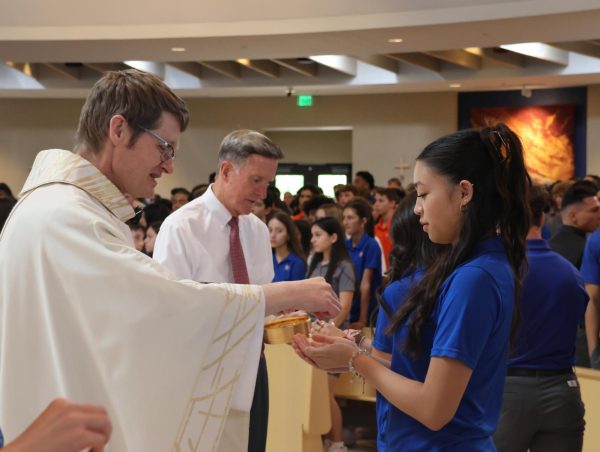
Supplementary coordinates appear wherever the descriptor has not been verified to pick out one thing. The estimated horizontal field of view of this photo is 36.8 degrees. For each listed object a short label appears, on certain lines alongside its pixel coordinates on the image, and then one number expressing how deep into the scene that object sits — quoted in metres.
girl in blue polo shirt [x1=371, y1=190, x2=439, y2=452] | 2.46
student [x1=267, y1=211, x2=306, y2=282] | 6.89
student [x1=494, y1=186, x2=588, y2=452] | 3.53
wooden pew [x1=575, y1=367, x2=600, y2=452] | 4.37
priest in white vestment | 2.12
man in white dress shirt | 3.69
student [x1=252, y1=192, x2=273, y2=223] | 8.41
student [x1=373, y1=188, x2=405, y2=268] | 9.16
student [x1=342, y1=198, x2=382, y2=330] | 6.98
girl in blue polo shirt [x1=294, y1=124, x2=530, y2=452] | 2.18
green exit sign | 17.65
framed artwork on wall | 16.80
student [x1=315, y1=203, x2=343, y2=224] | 8.13
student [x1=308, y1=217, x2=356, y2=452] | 6.57
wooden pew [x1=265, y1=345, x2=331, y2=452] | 5.43
